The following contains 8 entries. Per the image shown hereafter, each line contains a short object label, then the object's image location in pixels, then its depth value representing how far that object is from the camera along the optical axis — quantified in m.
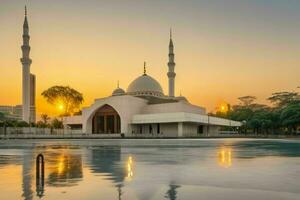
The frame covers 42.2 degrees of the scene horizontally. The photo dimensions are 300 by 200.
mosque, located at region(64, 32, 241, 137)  79.50
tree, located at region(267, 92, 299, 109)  101.24
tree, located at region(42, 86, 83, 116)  87.88
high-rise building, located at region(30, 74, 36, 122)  174.50
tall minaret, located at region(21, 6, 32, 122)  78.81
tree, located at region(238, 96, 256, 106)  131.12
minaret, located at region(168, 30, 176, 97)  93.62
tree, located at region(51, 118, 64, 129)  99.02
